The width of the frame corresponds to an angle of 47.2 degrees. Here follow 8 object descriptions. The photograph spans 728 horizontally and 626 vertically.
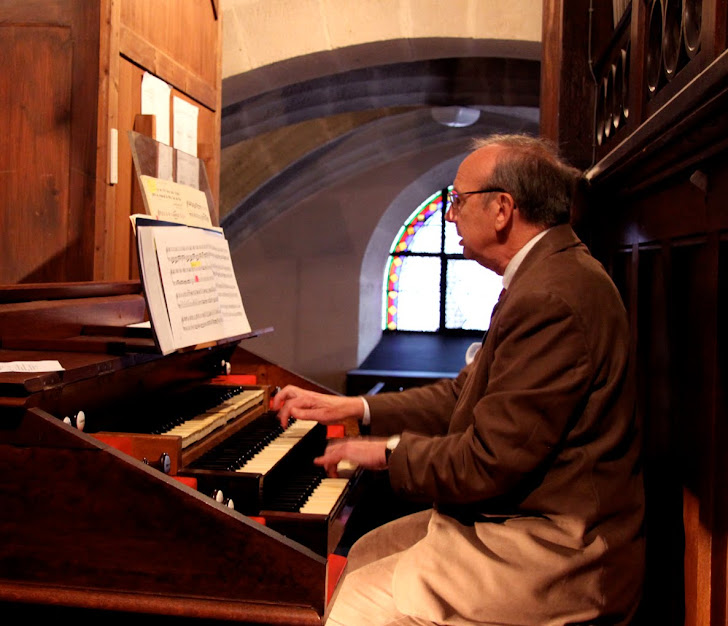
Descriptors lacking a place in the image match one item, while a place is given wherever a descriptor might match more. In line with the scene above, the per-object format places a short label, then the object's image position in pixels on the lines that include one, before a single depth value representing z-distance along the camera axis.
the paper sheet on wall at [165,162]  3.02
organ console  1.67
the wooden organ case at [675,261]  1.79
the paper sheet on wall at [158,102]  3.44
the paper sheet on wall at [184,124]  3.71
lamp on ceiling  7.79
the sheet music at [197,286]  2.46
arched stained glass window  10.13
